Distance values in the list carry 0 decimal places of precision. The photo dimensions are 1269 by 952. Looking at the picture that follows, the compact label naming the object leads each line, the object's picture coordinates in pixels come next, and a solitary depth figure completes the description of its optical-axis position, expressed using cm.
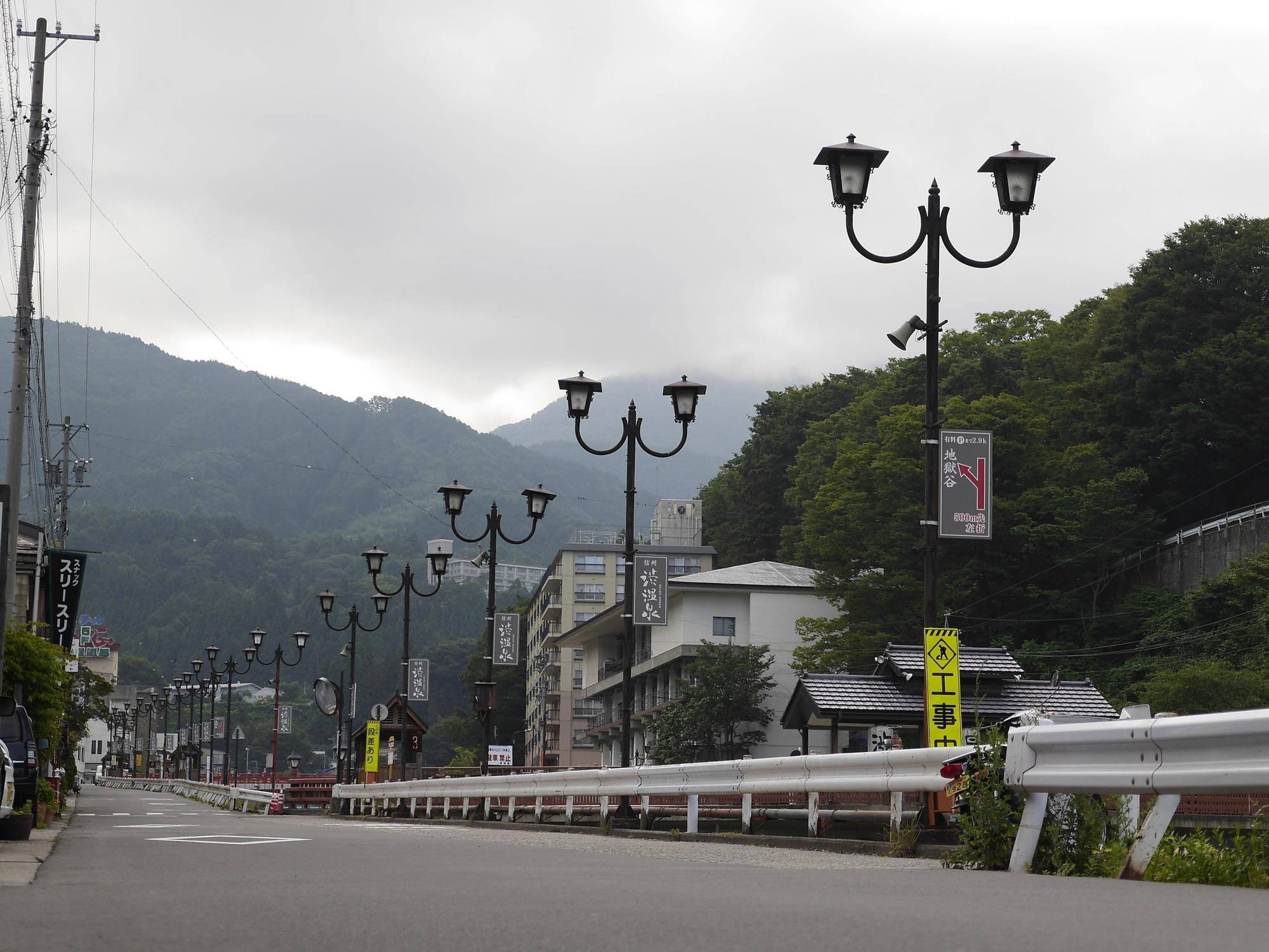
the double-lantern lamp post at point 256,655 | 7100
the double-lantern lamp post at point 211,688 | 8444
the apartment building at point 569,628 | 9994
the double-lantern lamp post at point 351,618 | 5031
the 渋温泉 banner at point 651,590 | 3312
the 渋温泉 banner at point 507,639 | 4688
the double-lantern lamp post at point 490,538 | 3241
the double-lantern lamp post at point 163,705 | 11124
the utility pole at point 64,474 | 5438
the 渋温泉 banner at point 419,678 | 5025
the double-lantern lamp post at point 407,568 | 4044
